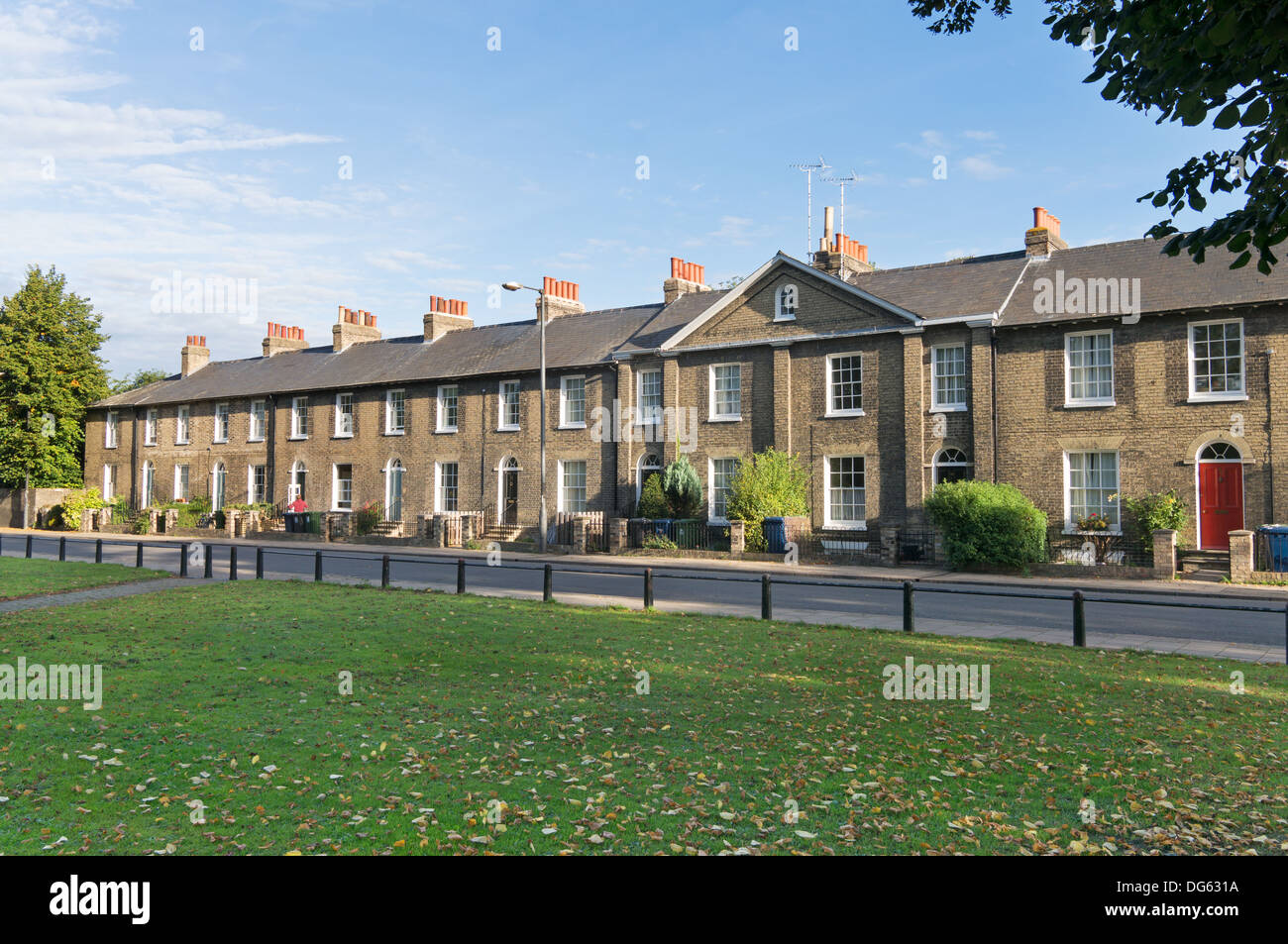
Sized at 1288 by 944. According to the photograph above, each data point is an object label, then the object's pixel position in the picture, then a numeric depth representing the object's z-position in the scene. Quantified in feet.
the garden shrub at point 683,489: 100.12
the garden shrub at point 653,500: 101.30
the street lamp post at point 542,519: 96.32
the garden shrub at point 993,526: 77.25
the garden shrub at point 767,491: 94.32
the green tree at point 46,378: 162.91
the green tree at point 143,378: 243.81
